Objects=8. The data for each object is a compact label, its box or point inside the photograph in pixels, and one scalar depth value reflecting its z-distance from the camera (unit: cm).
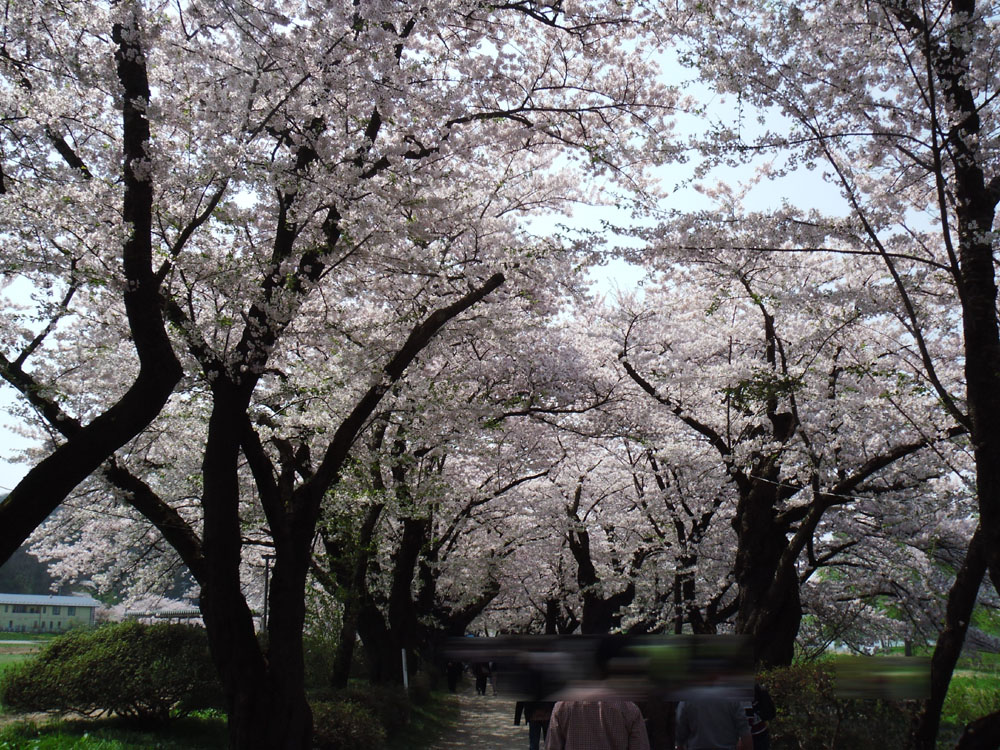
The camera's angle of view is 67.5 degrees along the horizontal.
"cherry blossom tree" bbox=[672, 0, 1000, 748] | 527
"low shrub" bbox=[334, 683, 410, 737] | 1210
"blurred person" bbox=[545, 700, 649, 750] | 355
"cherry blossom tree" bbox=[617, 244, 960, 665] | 980
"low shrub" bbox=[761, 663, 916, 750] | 797
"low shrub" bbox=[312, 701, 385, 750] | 964
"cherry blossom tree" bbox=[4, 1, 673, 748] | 623
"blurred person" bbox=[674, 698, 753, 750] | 450
